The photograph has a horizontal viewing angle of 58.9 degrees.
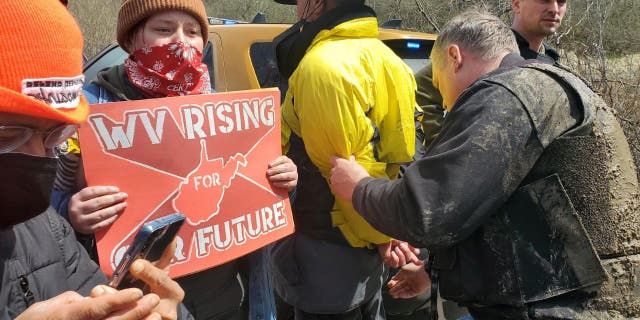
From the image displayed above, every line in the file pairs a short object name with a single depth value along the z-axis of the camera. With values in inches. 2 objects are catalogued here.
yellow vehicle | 180.1
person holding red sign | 78.7
